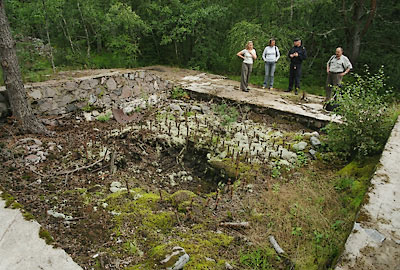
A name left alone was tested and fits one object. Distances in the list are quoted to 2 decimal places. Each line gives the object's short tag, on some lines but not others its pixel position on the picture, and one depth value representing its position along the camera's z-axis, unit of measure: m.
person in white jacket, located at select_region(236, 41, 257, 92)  8.11
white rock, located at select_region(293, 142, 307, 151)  5.18
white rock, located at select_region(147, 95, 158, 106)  7.86
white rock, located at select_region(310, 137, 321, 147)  5.29
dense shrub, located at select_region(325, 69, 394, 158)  4.36
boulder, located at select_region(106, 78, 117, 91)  7.23
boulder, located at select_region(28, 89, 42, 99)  5.89
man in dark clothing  8.02
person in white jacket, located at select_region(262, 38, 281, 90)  8.40
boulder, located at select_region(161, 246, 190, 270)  2.65
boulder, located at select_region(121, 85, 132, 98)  7.53
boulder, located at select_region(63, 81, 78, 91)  6.49
